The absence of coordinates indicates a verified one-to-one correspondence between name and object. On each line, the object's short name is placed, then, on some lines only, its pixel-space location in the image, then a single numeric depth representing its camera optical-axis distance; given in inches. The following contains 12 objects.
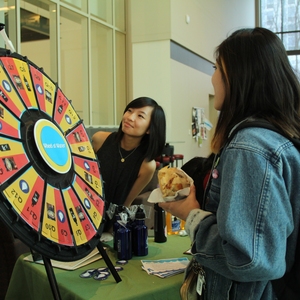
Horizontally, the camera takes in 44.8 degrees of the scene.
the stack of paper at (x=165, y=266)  63.1
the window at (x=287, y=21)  520.1
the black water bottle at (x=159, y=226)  81.0
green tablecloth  56.2
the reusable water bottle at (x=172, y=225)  87.6
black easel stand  48.3
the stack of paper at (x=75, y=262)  65.2
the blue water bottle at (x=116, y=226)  72.8
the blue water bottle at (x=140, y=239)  72.0
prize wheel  43.8
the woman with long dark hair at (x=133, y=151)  96.9
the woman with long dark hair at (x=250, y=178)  37.1
